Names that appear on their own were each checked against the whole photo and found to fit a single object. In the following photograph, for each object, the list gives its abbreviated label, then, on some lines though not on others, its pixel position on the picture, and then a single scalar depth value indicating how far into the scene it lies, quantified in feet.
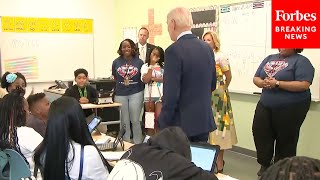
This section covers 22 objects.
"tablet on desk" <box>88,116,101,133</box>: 11.75
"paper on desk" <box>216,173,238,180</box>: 7.68
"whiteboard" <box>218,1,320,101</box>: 16.46
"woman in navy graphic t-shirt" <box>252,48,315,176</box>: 13.08
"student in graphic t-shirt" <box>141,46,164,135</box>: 17.25
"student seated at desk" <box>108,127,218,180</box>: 5.11
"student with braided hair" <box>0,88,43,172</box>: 8.90
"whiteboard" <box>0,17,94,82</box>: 24.48
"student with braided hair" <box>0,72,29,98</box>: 15.20
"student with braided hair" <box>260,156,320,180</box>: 2.98
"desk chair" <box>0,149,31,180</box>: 8.06
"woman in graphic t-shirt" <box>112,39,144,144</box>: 18.03
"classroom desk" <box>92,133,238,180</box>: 7.75
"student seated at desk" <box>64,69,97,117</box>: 18.67
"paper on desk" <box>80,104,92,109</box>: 18.04
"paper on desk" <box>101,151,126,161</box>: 9.37
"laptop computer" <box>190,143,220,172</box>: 6.89
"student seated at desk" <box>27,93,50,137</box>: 11.45
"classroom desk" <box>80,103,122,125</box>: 18.12
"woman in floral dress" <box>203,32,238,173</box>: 14.10
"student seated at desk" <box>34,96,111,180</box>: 7.17
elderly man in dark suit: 9.55
